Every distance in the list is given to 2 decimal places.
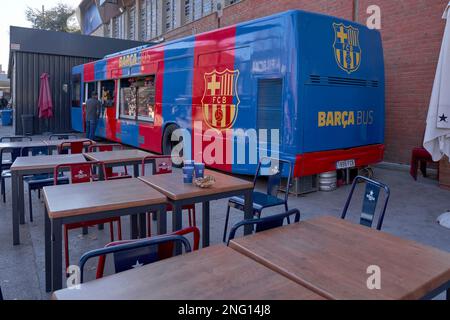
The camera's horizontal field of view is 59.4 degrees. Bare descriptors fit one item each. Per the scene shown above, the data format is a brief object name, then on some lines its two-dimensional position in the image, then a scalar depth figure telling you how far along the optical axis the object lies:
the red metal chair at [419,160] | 7.34
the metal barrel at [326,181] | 6.77
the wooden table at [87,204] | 2.67
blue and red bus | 5.85
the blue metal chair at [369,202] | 2.95
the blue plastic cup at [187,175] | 3.55
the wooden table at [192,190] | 3.14
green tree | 37.31
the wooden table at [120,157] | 4.98
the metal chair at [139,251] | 1.87
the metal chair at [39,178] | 5.09
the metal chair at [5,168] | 5.94
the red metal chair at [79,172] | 4.16
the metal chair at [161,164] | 4.81
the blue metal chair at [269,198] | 4.21
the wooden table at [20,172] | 4.26
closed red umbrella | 15.46
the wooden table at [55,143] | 6.30
